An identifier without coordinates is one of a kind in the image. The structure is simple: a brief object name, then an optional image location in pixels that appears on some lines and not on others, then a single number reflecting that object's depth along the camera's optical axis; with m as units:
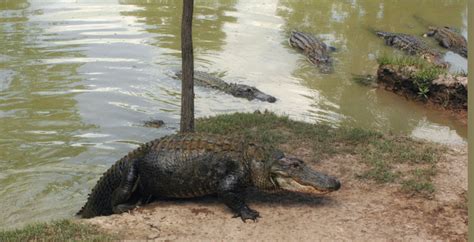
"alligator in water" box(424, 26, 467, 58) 15.17
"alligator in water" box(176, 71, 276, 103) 10.22
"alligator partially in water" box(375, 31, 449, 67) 13.52
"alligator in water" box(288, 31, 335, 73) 12.80
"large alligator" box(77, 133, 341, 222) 4.88
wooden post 6.28
